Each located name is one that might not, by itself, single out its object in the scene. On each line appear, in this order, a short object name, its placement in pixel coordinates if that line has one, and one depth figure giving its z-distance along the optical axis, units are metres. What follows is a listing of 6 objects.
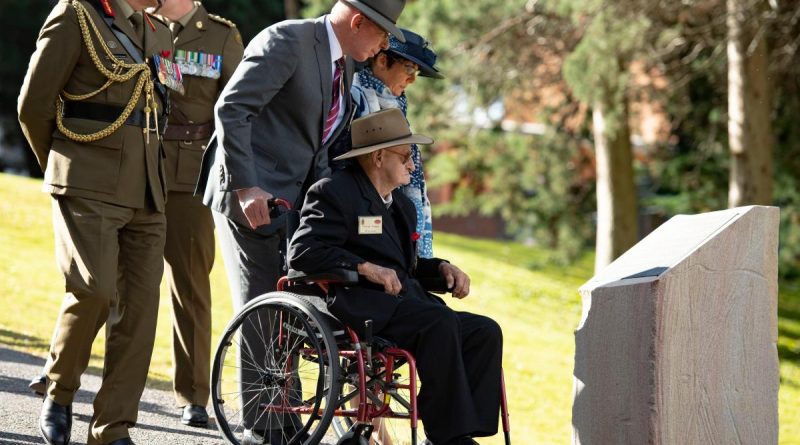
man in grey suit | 9.82
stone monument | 9.08
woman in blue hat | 11.21
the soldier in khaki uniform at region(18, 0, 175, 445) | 9.84
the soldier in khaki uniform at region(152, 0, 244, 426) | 12.38
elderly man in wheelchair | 8.89
